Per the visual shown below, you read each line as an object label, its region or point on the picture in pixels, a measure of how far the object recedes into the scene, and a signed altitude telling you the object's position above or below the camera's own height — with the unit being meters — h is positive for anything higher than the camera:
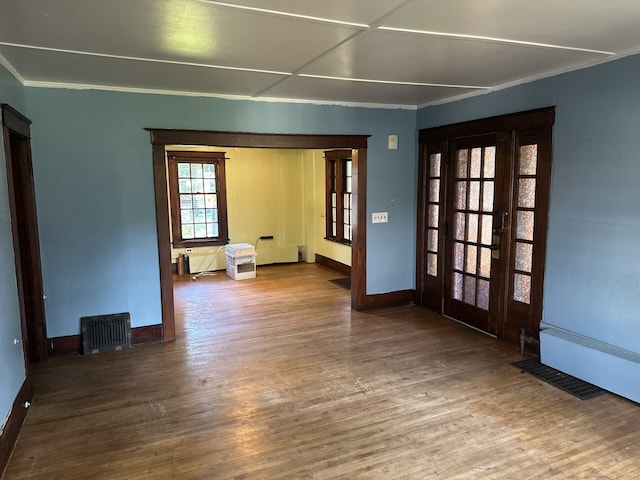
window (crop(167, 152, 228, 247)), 7.87 -0.18
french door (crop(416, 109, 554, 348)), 4.04 -0.37
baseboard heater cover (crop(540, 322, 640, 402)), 3.24 -1.38
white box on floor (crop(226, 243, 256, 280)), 7.48 -1.25
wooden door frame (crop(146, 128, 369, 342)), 4.41 +0.17
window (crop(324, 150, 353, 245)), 7.61 -0.13
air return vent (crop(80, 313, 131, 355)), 4.27 -1.40
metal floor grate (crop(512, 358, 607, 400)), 3.38 -1.58
